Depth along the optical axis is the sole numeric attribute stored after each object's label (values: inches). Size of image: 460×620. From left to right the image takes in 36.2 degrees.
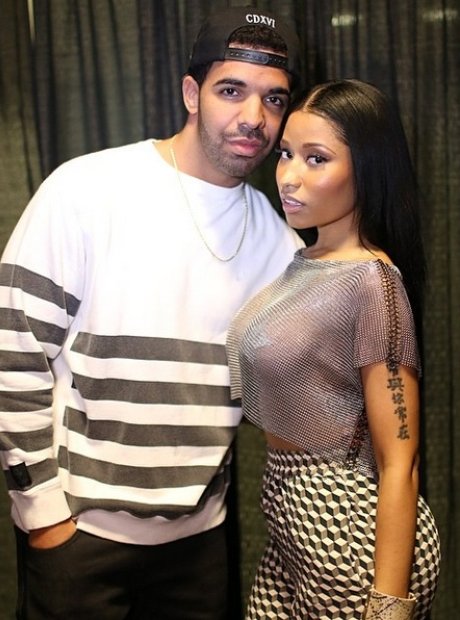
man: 54.5
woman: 44.9
